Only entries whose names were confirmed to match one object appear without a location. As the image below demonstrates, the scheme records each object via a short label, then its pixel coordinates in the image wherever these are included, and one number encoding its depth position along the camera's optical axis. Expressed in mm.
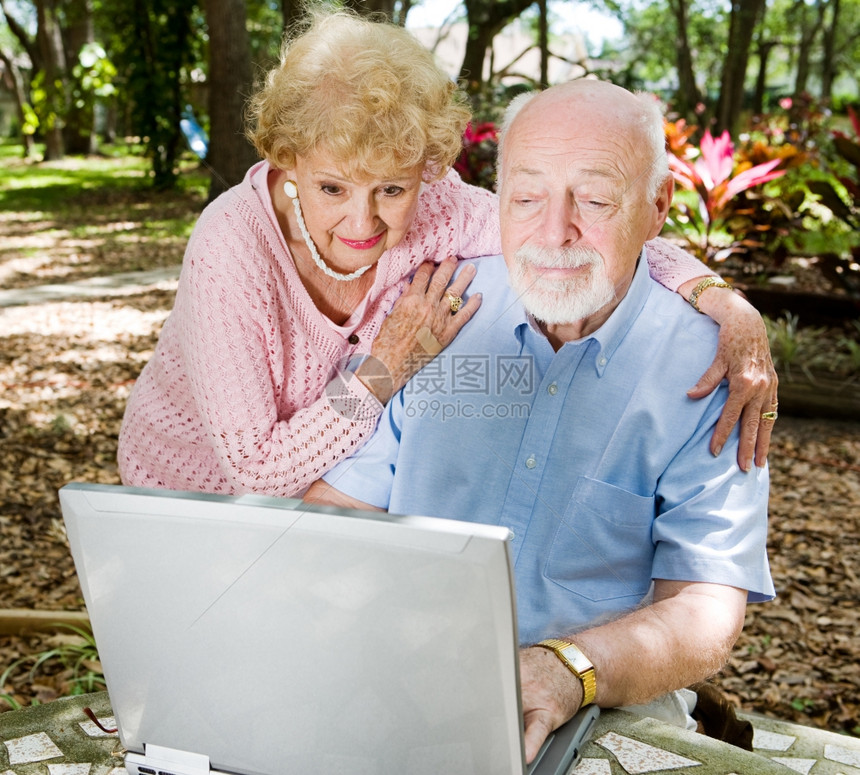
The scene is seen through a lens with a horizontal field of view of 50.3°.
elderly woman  1479
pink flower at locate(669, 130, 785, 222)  3238
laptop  793
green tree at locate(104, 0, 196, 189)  11500
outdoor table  1133
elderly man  1384
